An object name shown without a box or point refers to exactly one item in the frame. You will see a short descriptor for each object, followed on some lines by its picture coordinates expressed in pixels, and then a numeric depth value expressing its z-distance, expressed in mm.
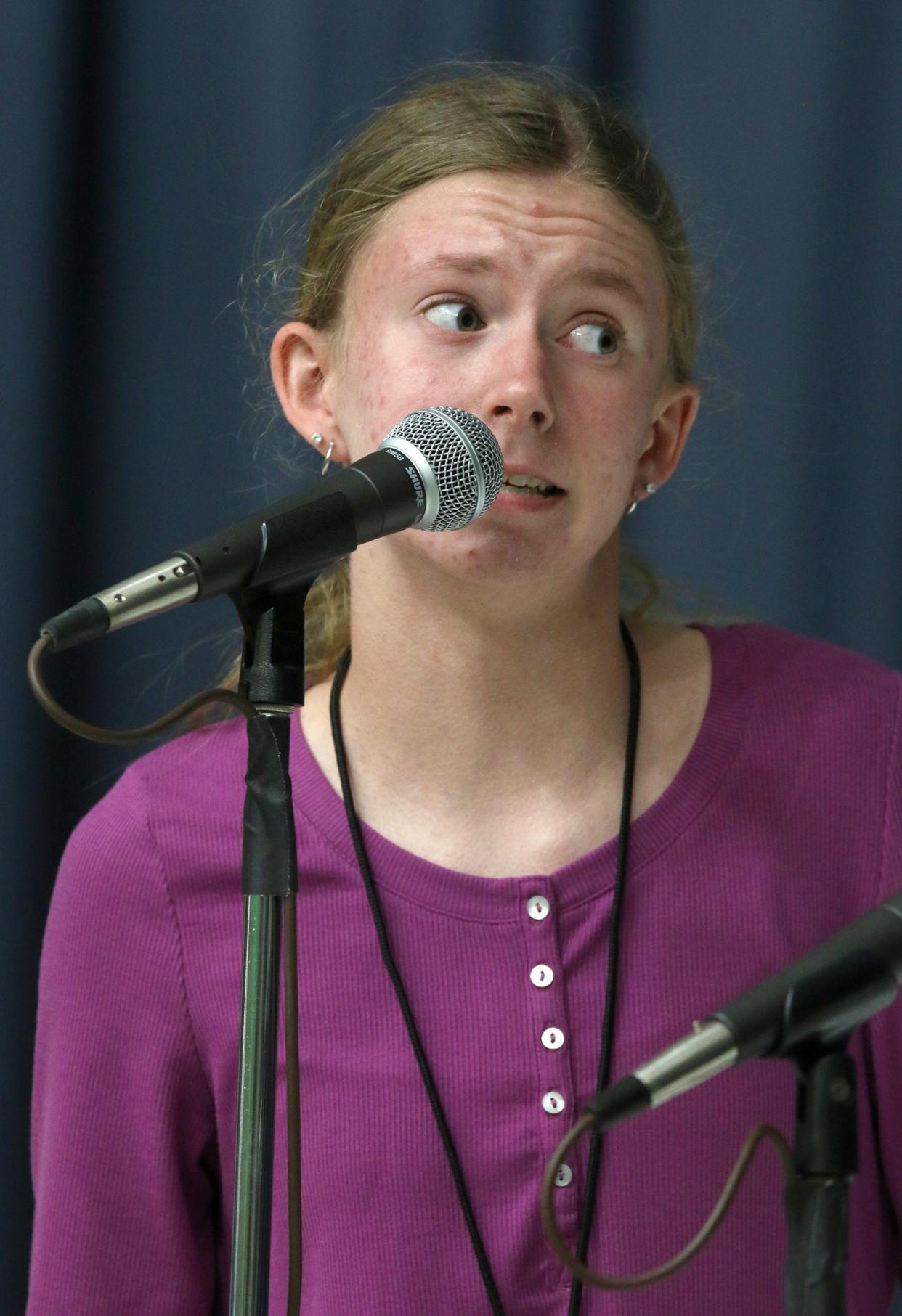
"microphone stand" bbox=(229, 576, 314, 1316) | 4678
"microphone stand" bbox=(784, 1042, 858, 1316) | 4599
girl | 4894
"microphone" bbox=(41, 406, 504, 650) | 4629
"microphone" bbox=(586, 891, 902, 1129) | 4578
